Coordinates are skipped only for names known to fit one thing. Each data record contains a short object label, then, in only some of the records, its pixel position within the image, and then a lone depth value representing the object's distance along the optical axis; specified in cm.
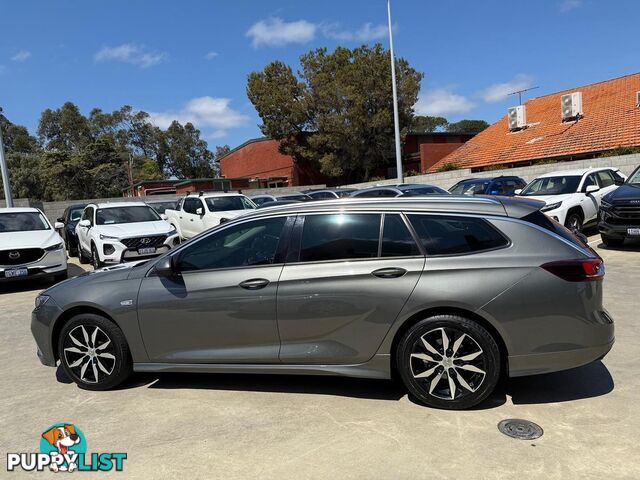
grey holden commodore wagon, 348
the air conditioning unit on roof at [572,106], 2517
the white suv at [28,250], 923
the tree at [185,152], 7275
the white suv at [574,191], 1136
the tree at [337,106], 3322
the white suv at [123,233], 1033
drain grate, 326
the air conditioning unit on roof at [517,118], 2827
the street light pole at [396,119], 2253
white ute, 1377
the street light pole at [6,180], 1948
